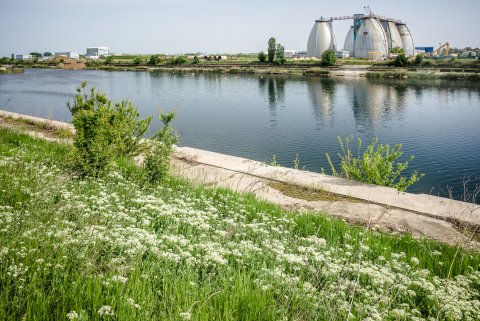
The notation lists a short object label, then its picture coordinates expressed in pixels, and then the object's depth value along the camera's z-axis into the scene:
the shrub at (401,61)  71.88
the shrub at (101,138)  7.05
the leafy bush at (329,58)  76.56
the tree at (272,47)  88.19
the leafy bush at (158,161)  6.95
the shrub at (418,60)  73.25
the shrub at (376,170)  8.86
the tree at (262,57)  93.50
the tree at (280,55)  87.12
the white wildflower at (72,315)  2.49
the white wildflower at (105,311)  2.57
